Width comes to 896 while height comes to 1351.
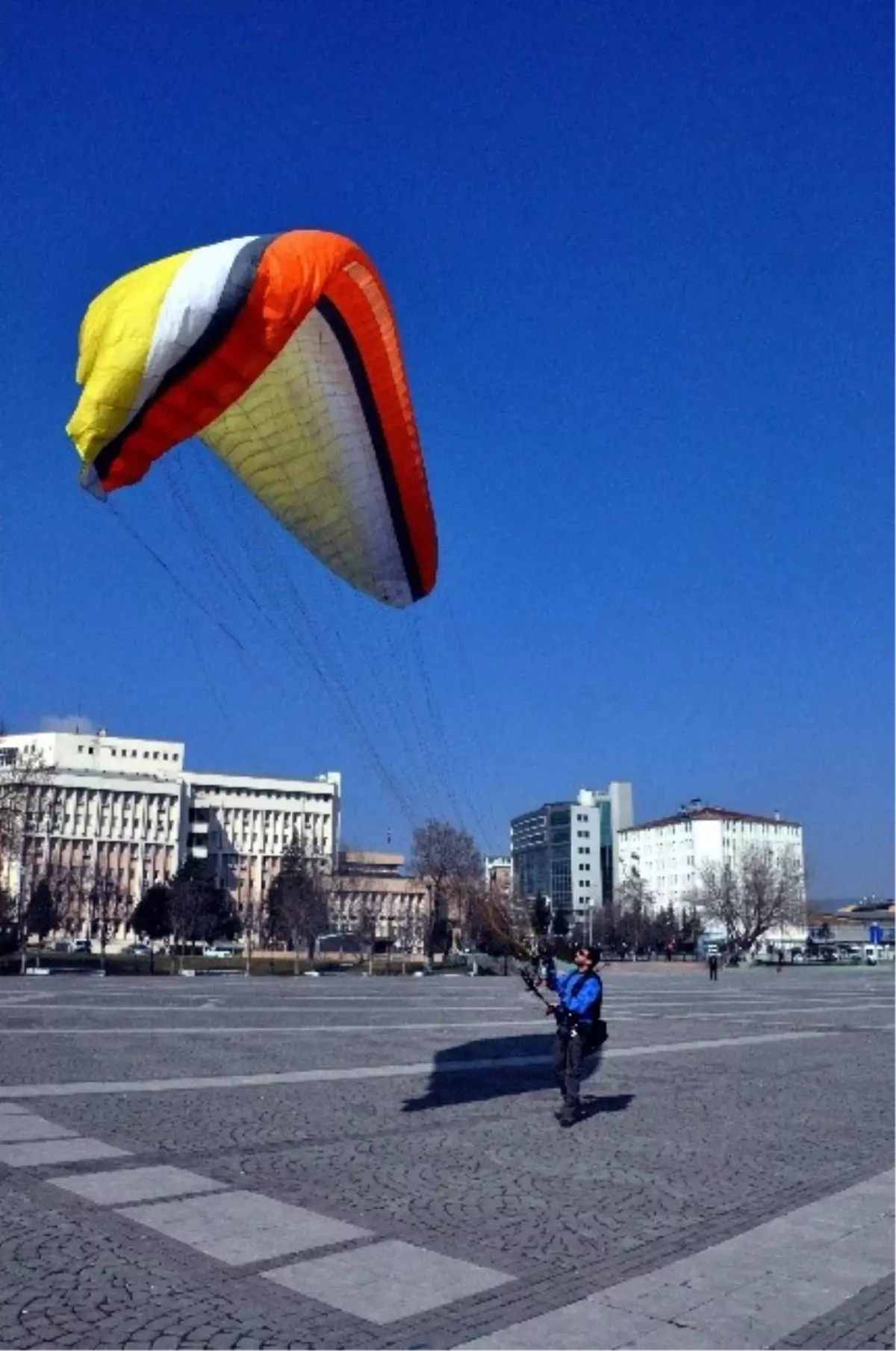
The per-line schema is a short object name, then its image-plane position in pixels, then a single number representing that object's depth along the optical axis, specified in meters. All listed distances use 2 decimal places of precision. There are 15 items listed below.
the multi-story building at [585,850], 142.53
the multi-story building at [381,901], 90.81
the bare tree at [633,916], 102.88
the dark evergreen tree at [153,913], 89.62
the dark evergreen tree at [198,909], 79.88
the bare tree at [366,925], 73.24
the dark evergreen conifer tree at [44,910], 72.25
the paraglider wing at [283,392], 7.64
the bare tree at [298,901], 75.56
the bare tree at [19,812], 43.25
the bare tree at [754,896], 96.25
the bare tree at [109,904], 75.11
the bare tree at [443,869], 57.75
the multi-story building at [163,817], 102.00
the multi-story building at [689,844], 145.50
